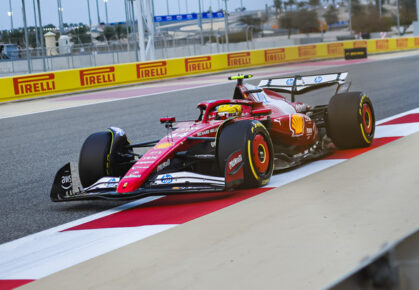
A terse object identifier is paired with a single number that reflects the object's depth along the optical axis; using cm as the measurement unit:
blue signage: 6497
